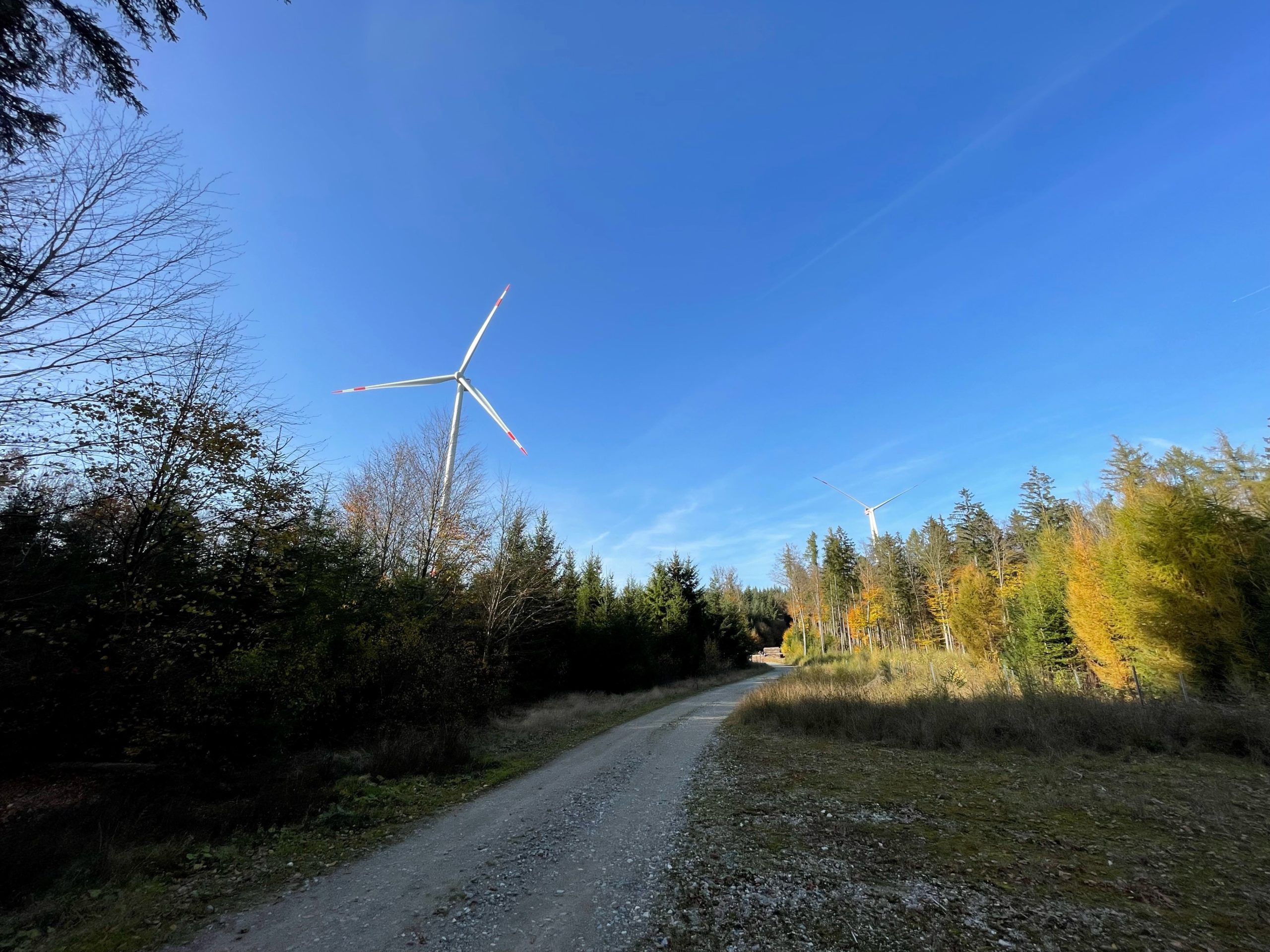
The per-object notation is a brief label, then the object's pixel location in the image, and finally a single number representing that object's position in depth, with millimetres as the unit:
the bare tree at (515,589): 21688
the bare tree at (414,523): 20562
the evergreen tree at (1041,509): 45594
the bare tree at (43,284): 4867
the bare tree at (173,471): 8641
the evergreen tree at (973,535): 48812
